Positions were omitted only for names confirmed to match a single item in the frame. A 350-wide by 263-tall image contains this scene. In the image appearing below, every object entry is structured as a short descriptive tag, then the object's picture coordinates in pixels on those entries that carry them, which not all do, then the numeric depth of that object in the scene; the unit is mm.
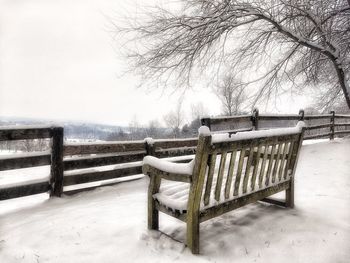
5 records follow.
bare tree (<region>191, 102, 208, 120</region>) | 77312
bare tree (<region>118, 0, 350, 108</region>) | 8086
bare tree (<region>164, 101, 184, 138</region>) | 85844
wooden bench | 2932
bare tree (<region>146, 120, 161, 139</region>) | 83988
